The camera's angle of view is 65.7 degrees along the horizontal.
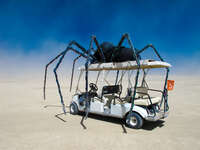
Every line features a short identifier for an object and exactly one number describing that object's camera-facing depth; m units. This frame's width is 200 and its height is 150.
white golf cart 5.77
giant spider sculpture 6.40
